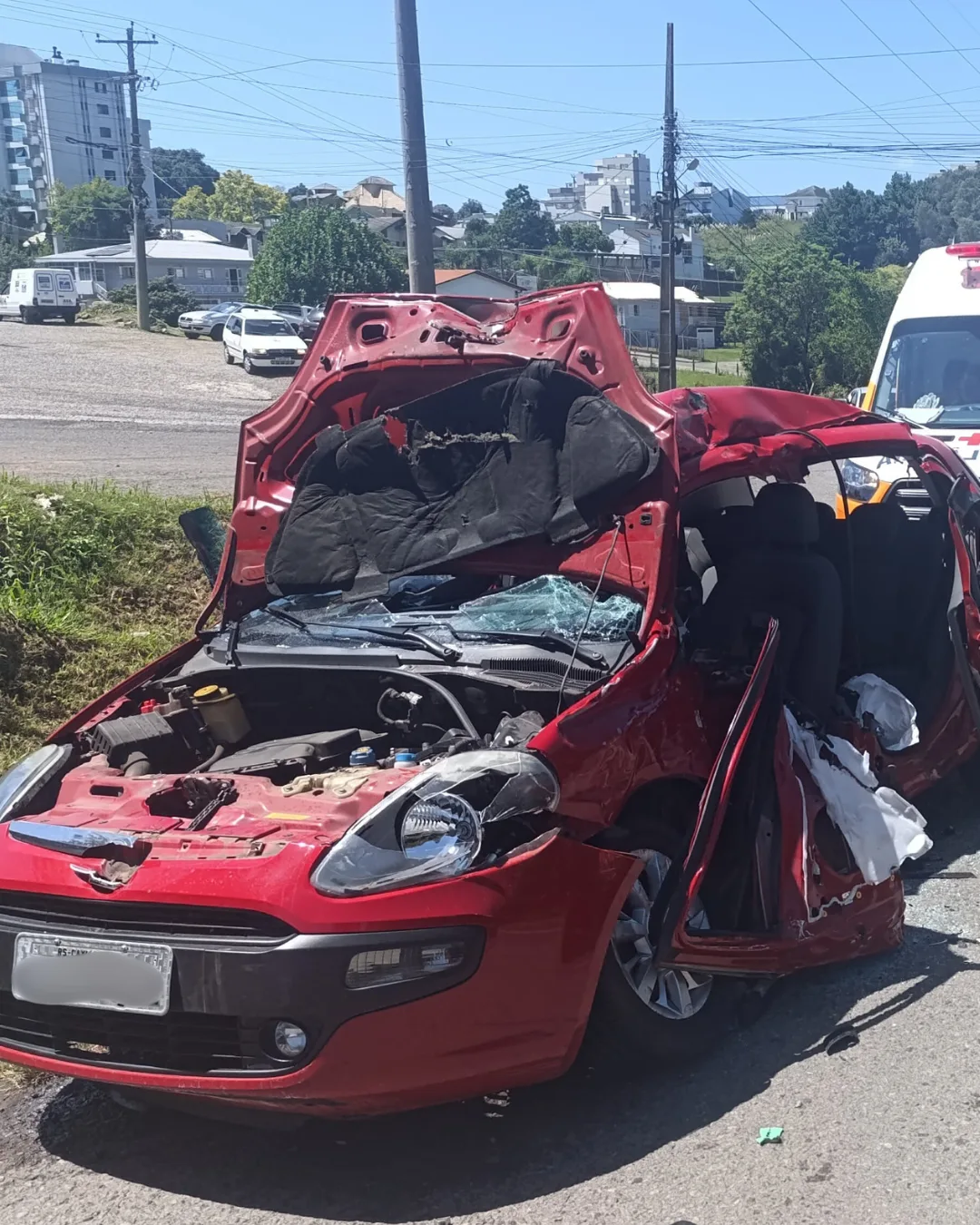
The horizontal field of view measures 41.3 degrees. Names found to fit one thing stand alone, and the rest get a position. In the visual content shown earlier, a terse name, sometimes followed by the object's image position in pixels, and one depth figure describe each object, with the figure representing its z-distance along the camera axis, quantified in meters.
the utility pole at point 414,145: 10.70
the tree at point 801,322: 51.28
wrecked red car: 3.11
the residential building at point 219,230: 101.44
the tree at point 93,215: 99.50
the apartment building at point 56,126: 131.12
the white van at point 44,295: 44.75
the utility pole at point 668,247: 29.53
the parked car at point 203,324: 45.09
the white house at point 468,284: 63.59
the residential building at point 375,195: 141.25
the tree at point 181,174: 151.38
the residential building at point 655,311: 80.00
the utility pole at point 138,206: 42.72
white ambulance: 11.55
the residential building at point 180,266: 82.81
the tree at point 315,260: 59.34
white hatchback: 33.06
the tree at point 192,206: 133.75
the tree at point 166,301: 51.44
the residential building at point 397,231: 94.84
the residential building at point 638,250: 97.38
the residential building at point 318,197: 121.23
